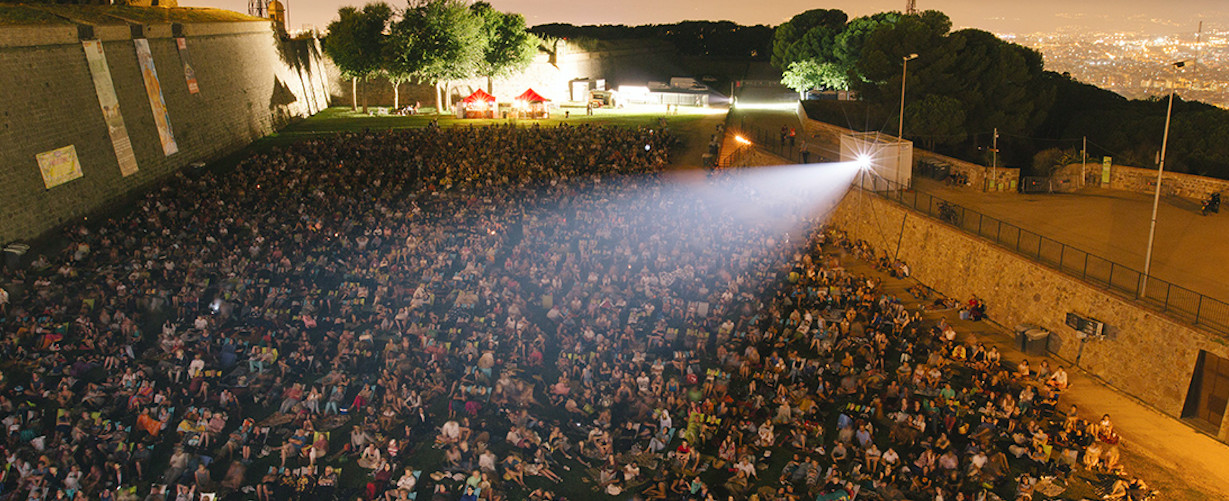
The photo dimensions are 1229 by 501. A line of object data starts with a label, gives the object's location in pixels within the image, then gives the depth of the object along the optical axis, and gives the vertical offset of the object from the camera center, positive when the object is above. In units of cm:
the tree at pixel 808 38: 5656 -98
